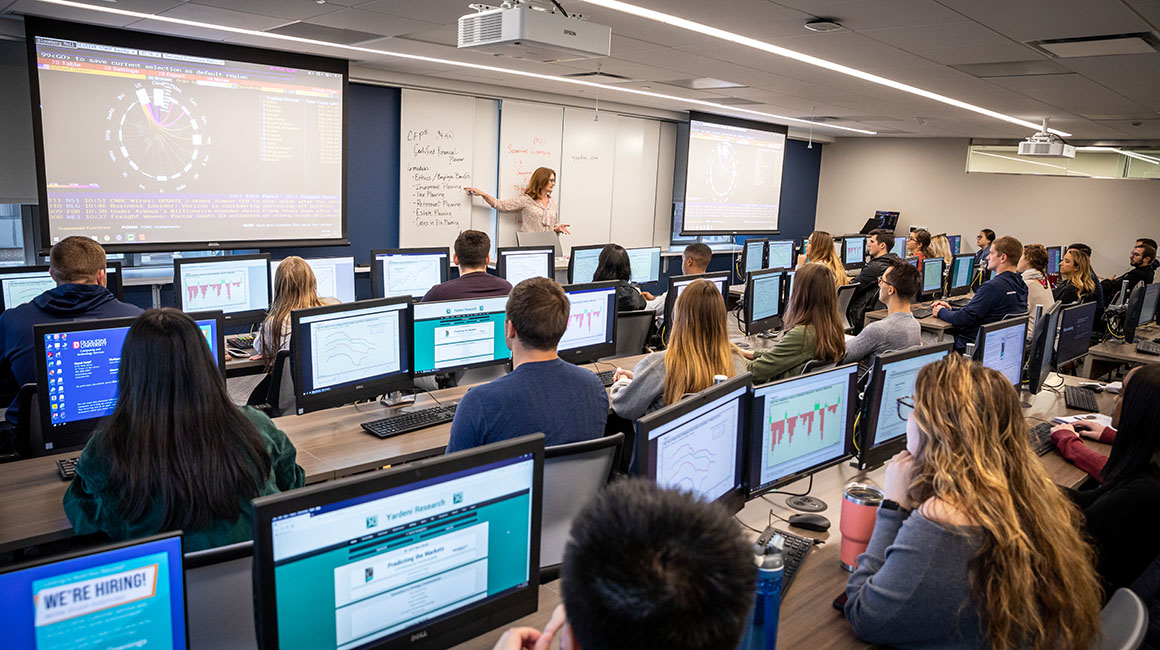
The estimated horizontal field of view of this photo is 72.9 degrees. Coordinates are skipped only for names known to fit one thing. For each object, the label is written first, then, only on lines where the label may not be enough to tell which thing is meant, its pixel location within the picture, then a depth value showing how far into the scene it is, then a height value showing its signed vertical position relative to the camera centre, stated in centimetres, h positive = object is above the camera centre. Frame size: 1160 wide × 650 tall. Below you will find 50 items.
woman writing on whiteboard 846 -15
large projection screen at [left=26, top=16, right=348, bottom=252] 554 +25
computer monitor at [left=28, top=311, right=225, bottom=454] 251 -67
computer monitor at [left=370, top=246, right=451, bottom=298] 528 -59
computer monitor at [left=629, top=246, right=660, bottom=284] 726 -64
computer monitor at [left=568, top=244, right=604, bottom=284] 629 -56
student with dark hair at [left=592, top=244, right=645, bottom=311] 553 -49
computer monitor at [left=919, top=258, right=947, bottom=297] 769 -64
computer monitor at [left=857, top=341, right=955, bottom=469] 253 -63
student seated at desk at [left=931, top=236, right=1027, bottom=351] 560 -58
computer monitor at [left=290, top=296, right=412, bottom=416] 292 -65
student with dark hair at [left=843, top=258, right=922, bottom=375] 385 -57
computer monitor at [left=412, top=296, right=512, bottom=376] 335 -65
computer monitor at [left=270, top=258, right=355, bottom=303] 530 -65
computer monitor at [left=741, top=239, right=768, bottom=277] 821 -57
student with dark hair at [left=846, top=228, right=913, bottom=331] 691 -72
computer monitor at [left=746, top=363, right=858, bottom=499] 214 -64
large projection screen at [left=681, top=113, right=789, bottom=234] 1049 +33
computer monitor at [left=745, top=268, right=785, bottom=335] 544 -69
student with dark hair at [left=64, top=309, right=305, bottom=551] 176 -63
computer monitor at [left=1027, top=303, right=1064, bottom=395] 390 -66
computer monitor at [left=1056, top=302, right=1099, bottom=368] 423 -64
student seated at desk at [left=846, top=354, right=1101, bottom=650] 148 -64
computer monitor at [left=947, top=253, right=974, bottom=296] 804 -65
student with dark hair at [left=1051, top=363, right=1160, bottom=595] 209 -74
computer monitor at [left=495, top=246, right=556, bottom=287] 548 -51
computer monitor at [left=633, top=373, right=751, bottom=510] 168 -56
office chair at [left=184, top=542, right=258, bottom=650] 133 -75
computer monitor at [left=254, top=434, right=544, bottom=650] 119 -61
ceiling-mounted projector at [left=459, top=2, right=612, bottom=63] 352 +71
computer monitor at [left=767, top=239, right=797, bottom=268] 856 -56
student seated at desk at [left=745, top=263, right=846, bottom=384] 365 -60
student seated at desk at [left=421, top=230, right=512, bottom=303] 407 -51
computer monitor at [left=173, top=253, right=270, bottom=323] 451 -64
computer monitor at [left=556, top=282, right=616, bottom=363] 403 -68
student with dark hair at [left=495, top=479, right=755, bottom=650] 77 -38
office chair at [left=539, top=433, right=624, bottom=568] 198 -74
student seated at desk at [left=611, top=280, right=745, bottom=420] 274 -53
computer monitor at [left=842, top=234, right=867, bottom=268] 946 -53
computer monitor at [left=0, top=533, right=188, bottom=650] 103 -58
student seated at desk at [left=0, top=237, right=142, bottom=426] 325 -57
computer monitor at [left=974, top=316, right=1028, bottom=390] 335 -58
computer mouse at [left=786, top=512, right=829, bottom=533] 229 -92
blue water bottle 147 -76
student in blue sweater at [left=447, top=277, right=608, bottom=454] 225 -59
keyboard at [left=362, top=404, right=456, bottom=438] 307 -95
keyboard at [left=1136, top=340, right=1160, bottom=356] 548 -90
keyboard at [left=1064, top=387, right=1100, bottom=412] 388 -91
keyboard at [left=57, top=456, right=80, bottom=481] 249 -96
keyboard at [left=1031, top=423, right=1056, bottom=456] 321 -93
